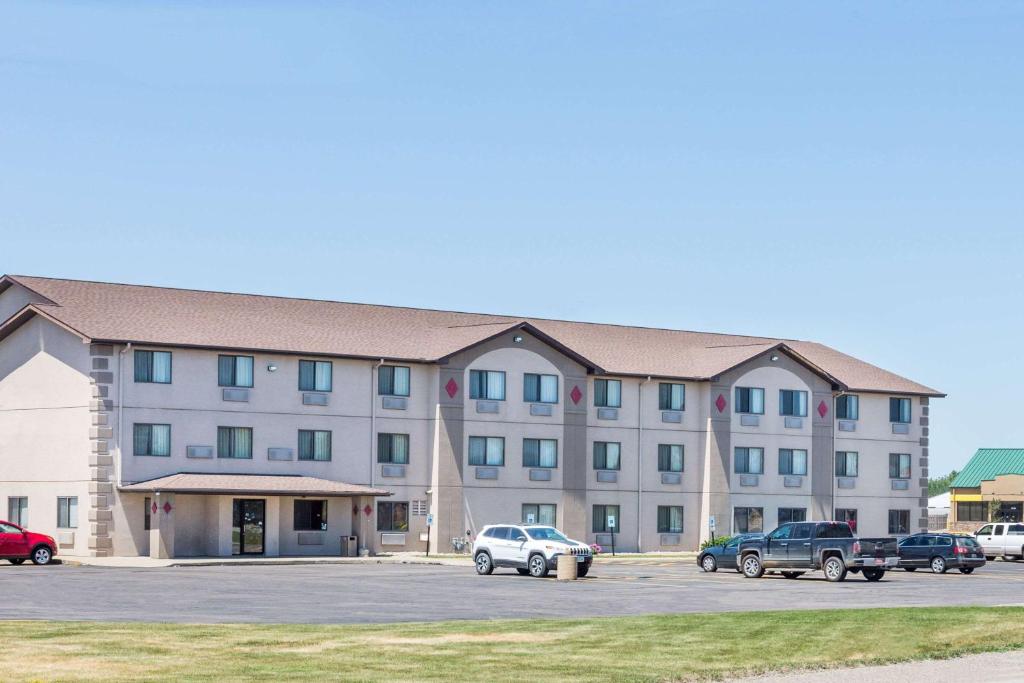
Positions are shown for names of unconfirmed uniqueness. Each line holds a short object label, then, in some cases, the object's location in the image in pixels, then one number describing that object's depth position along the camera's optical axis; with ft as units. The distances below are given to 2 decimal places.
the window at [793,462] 257.75
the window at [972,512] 320.66
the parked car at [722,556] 170.60
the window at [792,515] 256.93
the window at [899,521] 272.31
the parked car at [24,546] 174.29
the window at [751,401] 254.06
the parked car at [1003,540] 224.12
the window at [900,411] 272.72
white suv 160.04
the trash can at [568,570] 152.56
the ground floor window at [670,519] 246.27
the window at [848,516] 264.31
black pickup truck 155.02
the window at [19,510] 207.31
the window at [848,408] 265.95
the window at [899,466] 272.10
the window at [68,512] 200.44
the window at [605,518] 239.91
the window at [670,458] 247.29
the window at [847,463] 265.13
